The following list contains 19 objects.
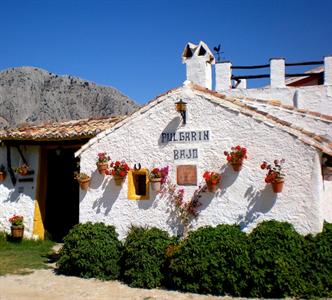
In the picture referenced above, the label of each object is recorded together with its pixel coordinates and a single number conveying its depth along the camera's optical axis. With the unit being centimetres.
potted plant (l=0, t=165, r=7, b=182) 1305
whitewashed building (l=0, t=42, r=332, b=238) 803
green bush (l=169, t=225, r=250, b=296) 766
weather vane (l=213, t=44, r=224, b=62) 1656
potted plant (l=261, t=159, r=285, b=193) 798
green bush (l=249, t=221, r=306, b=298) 733
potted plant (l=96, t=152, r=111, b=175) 995
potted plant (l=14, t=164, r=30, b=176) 1279
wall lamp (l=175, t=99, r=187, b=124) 905
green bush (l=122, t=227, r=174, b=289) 847
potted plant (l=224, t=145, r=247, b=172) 842
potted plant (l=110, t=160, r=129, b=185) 974
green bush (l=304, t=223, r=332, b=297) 727
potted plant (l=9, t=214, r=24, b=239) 1248
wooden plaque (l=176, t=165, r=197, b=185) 909
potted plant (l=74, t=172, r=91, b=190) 1015
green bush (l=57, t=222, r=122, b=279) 912
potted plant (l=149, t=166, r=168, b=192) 928
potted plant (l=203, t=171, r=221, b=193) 861
